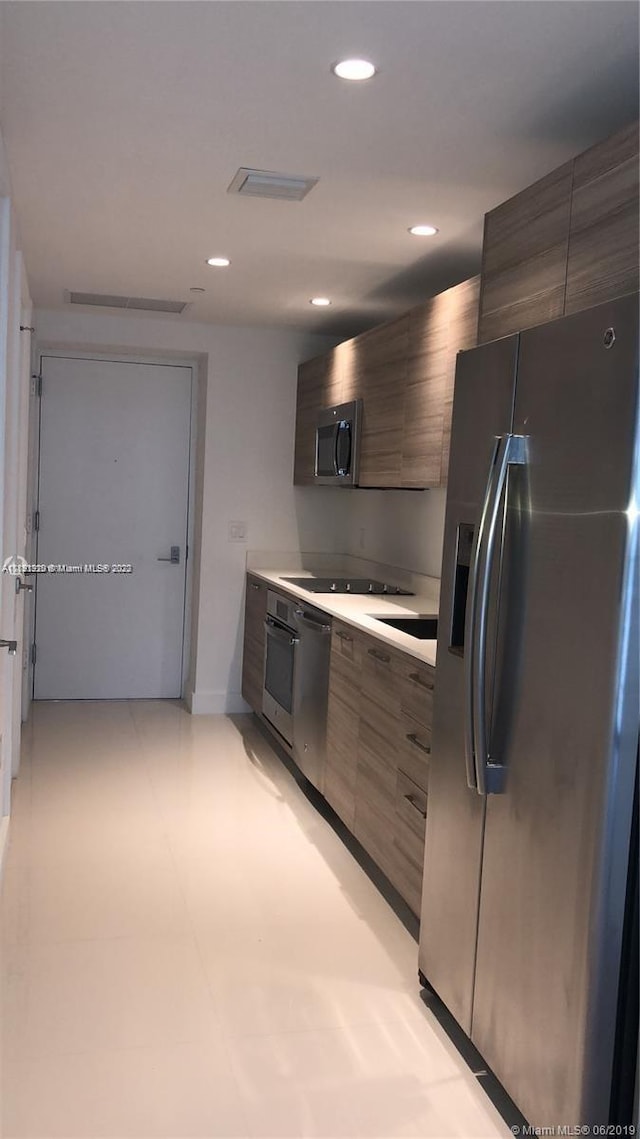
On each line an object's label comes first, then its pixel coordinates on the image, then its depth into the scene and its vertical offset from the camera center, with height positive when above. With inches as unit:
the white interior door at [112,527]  222.7 -8.6
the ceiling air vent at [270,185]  112.8 +37.5
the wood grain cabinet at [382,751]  112.7 -32.8
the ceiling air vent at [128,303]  194.1 +38.9
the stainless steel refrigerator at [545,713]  68.1 -16.0
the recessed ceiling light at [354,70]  82.2 +37.4
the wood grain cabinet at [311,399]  194.1 +21.6
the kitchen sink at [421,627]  150.2 -18.9
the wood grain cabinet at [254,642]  202.4 -31.4
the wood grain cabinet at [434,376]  128.6 +19.0
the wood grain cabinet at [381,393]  154.3 +18.9
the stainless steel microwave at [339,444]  175.0 +11.0
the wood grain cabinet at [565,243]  77.7 +24.5
